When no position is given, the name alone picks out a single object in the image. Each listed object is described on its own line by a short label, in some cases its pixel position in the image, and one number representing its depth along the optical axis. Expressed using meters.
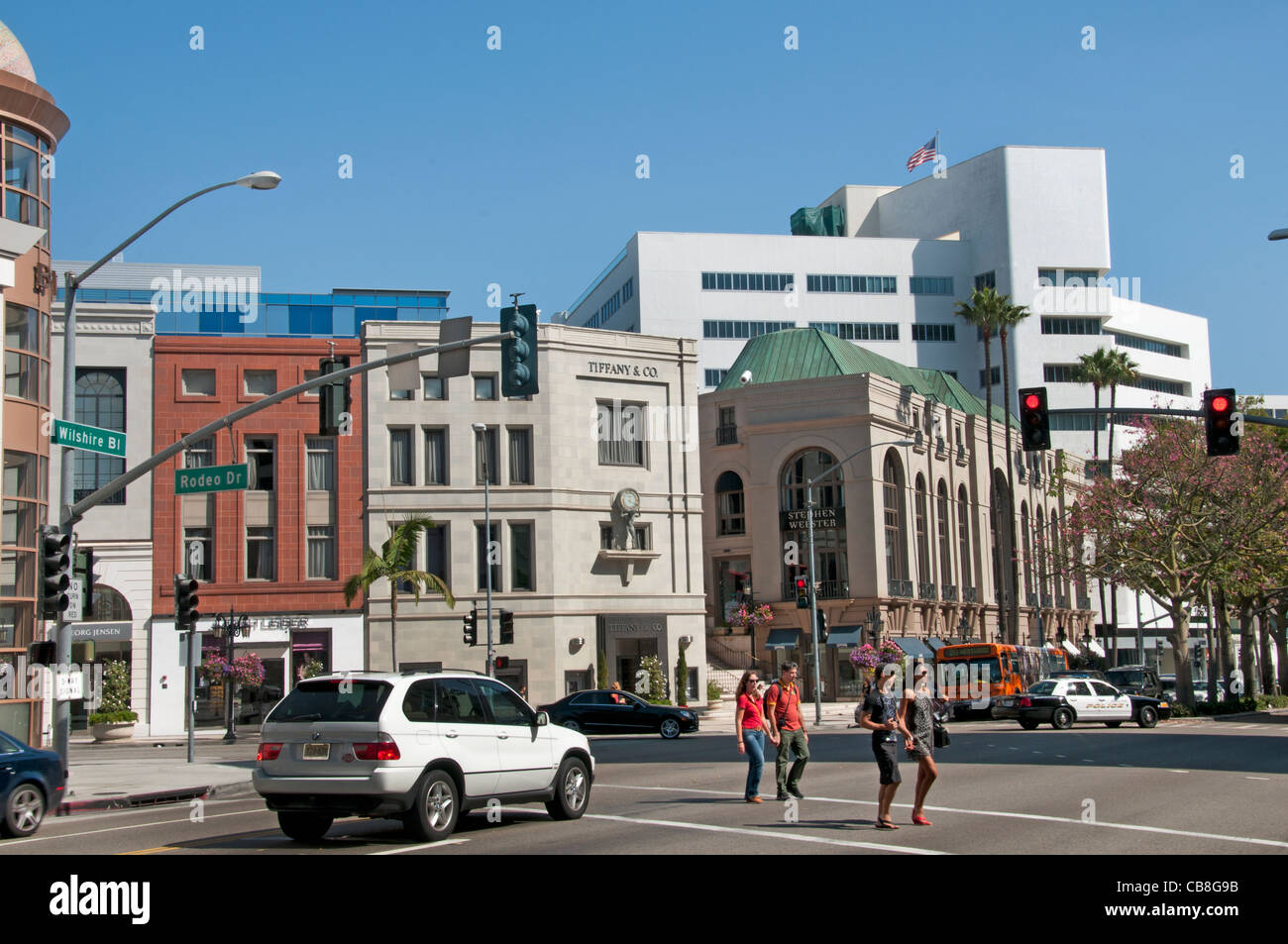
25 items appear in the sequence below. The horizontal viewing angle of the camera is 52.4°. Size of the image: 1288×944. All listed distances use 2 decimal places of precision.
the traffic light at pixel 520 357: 17.55
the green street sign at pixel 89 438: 19.70
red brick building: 47.25
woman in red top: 17.11
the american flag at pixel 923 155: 96.44
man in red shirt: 17.22
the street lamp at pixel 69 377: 20.08
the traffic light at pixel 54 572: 20.23
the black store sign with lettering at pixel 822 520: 61.59
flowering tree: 43.19
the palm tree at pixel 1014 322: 68.88
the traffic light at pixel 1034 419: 22.83
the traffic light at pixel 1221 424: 21.50
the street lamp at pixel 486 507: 44.31
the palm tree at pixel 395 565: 43.94
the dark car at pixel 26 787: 15.02
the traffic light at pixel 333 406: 19.19
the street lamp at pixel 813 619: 41.00
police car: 37.53
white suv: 12.61
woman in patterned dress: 13.77
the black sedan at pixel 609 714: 36.84
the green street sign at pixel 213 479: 20.59
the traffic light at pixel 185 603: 27.02
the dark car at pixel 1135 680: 48.75
